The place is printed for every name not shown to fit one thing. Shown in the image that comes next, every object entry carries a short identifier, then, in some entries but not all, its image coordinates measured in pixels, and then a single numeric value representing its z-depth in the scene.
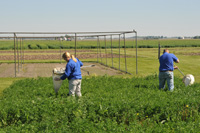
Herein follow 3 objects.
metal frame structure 17.28
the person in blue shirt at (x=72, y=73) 9.02
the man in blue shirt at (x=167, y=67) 10.90
